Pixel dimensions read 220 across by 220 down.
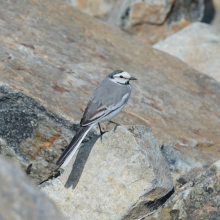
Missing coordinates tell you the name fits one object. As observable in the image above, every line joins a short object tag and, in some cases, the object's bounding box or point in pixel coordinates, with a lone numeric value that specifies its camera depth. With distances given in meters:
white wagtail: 11.03
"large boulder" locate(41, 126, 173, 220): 11.20
